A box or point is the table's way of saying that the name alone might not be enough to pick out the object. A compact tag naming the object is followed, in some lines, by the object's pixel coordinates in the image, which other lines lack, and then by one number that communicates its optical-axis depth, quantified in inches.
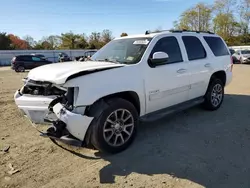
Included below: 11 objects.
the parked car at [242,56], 1031.0
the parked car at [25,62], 872.9
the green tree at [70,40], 2539.4
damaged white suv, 132.9
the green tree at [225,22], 2128.4
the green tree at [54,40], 2714.1
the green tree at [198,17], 2234.3
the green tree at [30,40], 2844.5
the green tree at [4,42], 2058.3
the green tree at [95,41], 2383.9
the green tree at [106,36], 2712.1
